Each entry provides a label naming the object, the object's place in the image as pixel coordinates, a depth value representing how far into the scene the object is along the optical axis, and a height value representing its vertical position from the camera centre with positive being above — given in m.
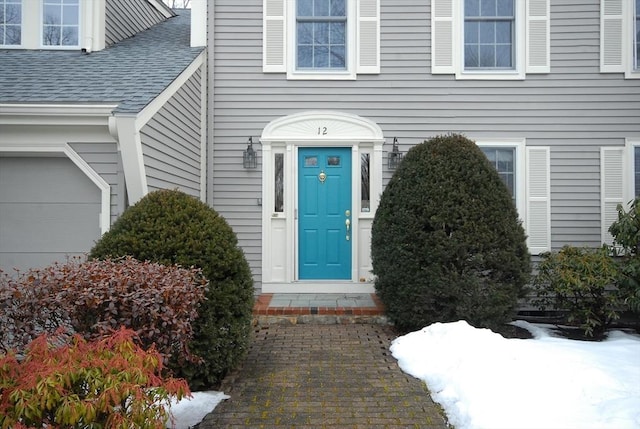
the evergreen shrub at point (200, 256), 3.70 -0.34
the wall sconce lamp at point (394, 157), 6.91 +0.85
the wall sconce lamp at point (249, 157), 6.95 +0.84
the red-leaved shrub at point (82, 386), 2.17 -0.84
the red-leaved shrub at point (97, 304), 2.88 -0.58
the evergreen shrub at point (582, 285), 5.51 -0.84
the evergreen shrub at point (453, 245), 5.10 -0.35
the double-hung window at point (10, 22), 7.04 +2.88
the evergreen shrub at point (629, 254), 5.52 -0.49
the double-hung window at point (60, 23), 7.08 +2.89
